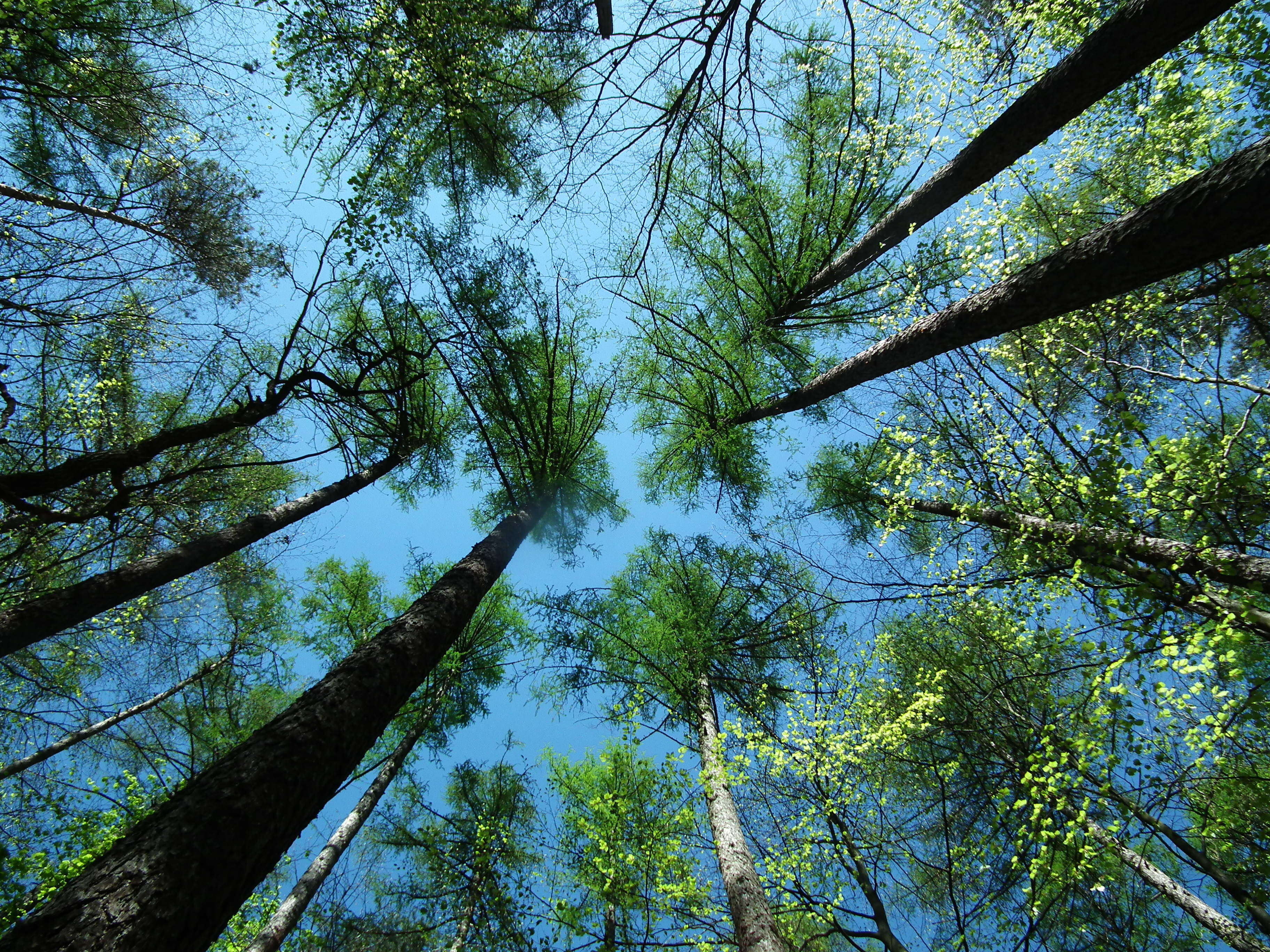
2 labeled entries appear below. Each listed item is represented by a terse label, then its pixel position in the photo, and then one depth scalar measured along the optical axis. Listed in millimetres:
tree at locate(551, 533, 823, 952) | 6527
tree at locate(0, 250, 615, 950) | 1306
